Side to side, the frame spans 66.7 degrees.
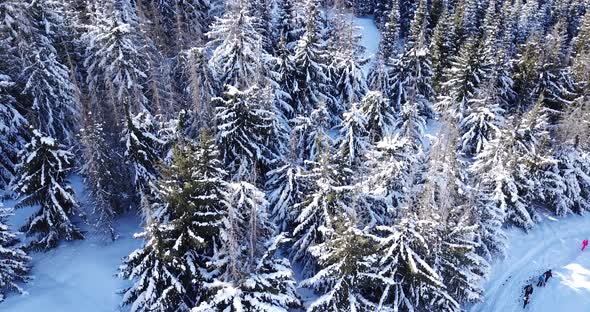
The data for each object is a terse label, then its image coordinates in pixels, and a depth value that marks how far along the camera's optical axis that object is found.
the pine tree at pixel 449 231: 21.78
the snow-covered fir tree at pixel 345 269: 18.12
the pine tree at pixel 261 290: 16.94
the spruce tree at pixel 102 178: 22.56
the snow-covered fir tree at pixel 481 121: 37.97
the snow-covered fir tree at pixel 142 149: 23.17
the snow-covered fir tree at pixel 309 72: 31.89
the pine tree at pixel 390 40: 46.22
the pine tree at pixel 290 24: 41.69
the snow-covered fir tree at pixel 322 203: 21.12
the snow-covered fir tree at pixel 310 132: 27.02
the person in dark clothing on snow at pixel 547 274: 30.76
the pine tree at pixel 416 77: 40.97
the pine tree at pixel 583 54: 45.44
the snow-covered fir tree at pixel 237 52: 27.67
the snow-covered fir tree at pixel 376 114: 29.56
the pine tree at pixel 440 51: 45.69
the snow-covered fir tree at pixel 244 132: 23.16
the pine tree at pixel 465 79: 39.94
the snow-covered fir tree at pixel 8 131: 24.94
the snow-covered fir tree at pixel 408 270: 19.55
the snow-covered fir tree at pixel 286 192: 23.92
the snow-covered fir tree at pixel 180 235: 18.33
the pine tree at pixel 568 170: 36.41
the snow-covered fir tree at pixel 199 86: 26.98
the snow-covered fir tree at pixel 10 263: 19.23
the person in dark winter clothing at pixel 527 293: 28.56
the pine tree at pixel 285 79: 31.38
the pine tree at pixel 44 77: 26.23
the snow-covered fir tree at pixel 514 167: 31.97
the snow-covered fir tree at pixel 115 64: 26.94
